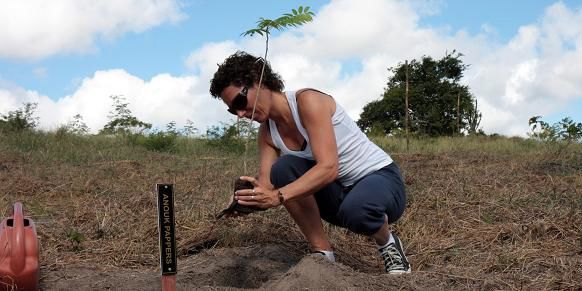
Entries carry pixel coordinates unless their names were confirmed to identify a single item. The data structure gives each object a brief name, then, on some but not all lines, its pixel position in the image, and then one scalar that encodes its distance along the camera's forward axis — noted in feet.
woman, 8.60
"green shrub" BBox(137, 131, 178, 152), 35.91
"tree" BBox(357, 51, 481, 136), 80.48
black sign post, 6.40
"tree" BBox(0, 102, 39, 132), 37.35
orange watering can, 8.07
